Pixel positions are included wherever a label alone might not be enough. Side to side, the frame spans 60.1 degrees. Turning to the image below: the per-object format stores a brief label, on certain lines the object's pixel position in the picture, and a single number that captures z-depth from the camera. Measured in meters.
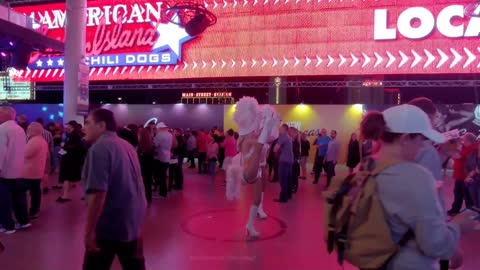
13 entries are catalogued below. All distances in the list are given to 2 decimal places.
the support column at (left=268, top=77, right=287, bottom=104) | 14.50
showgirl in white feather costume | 5.28
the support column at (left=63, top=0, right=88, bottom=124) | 10.22
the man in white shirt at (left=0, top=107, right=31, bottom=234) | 5.11
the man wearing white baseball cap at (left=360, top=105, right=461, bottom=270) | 1.54
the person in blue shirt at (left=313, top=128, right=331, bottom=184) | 11.02
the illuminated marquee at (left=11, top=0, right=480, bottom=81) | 12.95
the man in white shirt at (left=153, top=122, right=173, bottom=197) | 8.18
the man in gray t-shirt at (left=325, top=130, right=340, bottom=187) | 10.49
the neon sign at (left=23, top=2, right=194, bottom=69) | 15.75
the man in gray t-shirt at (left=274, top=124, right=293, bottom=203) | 8.06
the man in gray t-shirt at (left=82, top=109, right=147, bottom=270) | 2.61
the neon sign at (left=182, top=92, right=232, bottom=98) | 18.96
